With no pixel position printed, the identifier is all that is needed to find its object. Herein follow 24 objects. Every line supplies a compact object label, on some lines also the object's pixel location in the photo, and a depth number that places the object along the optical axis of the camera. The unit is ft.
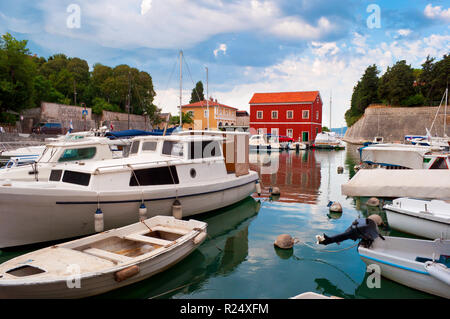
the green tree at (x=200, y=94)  237.84
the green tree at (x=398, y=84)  194.49
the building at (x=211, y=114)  200.34
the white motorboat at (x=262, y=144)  132.57
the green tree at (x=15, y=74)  108.27
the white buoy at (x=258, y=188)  42.86
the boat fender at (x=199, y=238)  21.99
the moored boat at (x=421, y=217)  24.35
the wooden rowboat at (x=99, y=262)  15.03
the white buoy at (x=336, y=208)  36.50
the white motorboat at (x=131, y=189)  22.00
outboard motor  20.08
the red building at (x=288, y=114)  160.86
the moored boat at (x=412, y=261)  17.13
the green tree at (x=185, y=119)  189.23
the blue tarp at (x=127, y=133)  53.42
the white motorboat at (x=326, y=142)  148.23
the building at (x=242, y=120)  237.66
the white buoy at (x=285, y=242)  25.31
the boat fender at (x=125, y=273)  16.72
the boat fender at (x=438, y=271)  16.37
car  114.73
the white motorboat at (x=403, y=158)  45.64
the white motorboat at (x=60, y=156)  32.84
